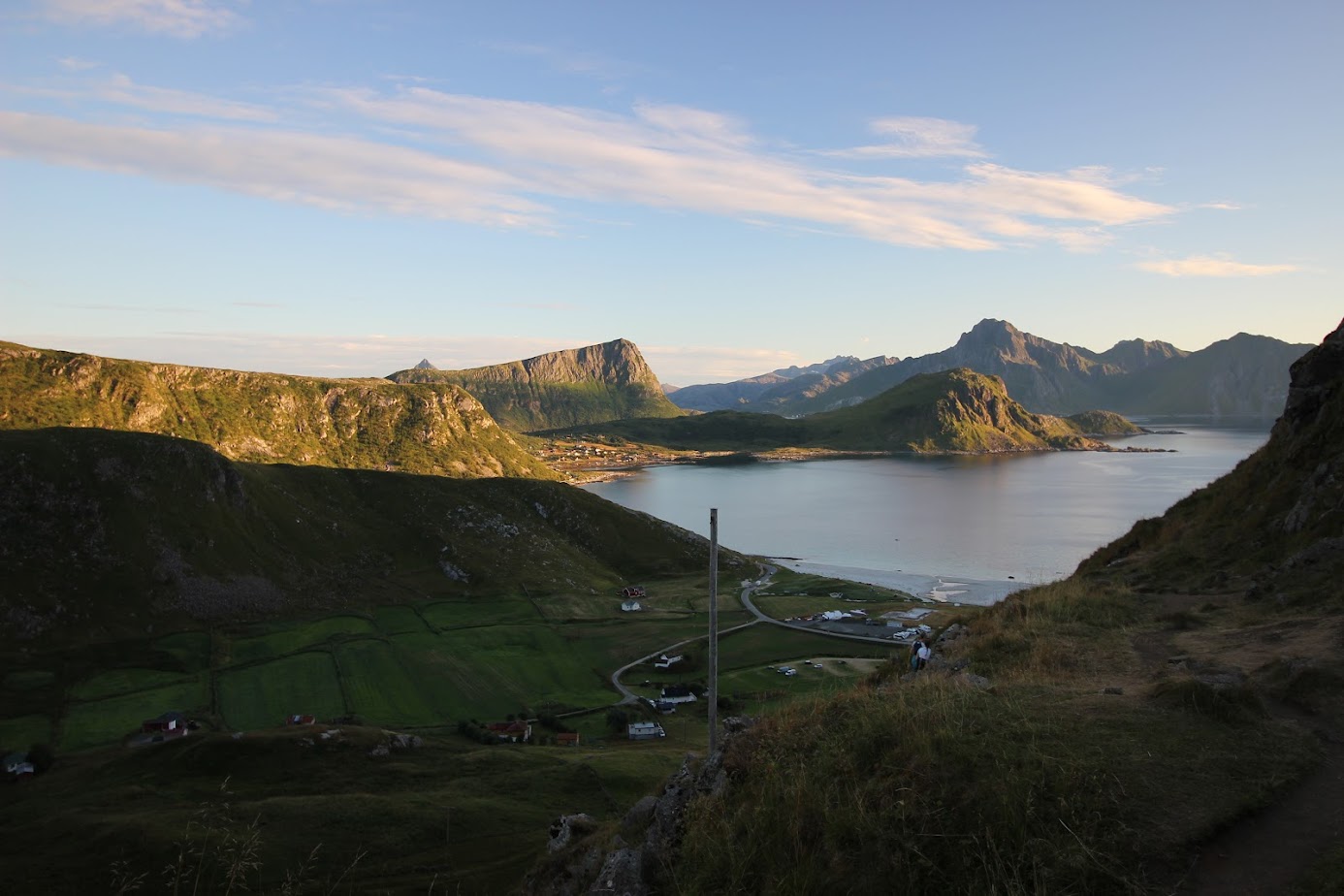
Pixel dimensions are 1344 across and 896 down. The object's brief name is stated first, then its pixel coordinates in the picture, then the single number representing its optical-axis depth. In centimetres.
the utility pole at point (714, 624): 2156
